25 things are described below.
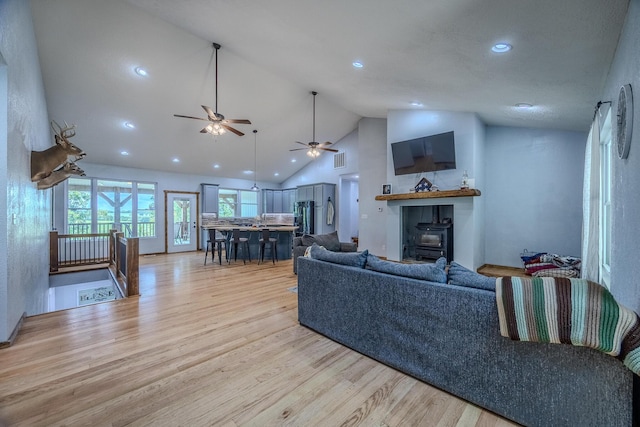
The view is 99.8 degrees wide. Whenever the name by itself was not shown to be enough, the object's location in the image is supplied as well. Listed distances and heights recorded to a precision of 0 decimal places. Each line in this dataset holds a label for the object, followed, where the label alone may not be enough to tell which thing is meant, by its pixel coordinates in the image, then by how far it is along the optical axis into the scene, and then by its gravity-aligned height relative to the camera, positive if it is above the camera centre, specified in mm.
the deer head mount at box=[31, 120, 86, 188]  3340 +741
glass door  8602 -212
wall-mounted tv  5137 +1215
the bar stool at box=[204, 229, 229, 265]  6562 -605
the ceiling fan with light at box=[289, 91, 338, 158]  6066 +1556
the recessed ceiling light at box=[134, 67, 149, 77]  4582 +2490
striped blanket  1212 -506
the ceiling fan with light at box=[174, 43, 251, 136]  4289 +1514
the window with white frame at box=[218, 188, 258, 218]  9891 +466
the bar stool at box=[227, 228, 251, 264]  6645 -746
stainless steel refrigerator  9125 -110
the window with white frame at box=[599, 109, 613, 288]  2791 +107
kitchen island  7082 -669
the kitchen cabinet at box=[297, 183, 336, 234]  8836 +381
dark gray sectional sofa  1340 -864
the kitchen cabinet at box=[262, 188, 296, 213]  10734 +563
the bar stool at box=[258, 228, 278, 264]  6426 -722
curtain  2676 +19
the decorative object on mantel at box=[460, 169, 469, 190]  4922 +599
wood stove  5281 -541
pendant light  7443 +1929
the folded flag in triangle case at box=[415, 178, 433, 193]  5398 +579
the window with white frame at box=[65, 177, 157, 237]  7113 +272
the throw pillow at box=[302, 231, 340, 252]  4895 -501
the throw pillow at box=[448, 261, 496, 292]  1717 -436
